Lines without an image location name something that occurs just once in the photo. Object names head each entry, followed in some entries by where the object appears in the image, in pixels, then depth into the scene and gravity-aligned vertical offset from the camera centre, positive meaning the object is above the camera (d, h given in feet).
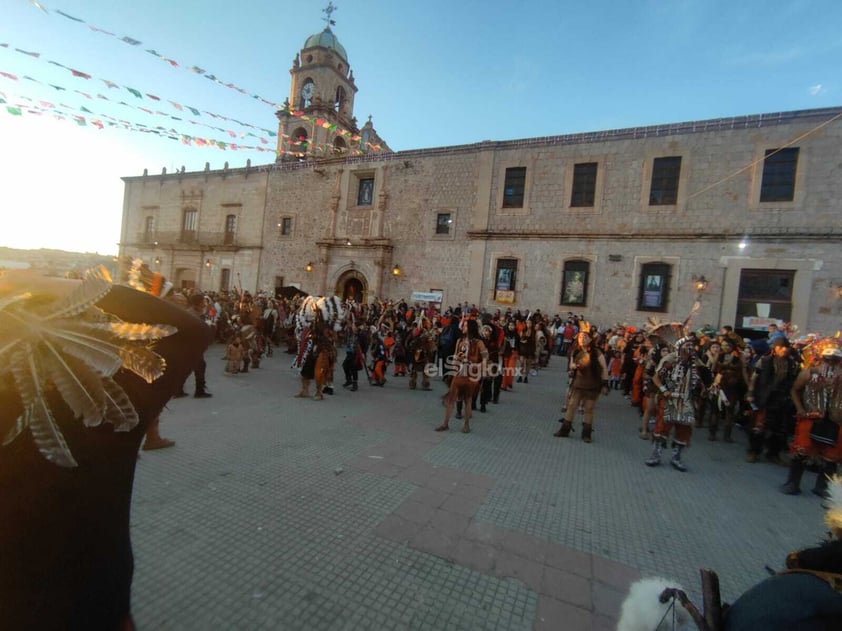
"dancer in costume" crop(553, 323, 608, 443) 21.39 -3.10
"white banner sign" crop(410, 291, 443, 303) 66.13 +2.16
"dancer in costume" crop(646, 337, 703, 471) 18.53 -3.15
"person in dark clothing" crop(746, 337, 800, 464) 20.49 -3.10
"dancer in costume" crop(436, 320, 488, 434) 21.71 -3.07
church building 47.78 +14.60
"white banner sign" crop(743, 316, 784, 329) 48.49 +2.47
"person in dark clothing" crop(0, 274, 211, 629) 3.12 -1.89
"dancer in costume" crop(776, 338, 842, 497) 16.56 -2.84
